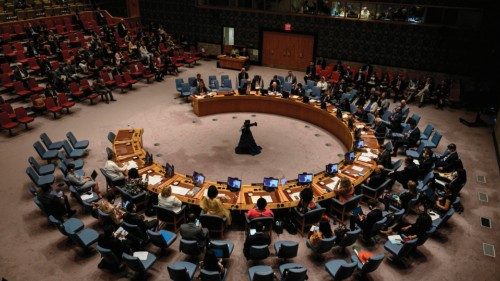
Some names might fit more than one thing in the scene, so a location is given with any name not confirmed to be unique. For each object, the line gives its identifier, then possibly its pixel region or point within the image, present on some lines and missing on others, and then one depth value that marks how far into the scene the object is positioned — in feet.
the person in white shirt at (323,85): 52.70
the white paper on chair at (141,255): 23.94
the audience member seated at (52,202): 27.63
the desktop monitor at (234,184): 29.60
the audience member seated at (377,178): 30.73
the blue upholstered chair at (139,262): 22.35
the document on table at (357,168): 32.94
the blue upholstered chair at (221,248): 23.68
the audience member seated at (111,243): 23.14
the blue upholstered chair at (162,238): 24.48
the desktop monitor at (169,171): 31.23
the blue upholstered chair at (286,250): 23.95
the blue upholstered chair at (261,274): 21.86
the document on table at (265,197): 28.63
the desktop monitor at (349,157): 33.68
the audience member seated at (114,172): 30.96
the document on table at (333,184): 30.19
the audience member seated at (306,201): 26.81
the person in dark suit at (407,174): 32.64
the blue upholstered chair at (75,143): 38.33
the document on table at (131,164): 32.30
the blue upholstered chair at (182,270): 21.42
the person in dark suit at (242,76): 55.47
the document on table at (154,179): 30.65
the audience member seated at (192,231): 24.26
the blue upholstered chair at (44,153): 36.22
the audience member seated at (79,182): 30.68
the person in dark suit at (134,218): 25.02
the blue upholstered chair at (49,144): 37.73
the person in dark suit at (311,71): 61.16
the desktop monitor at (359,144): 36.35
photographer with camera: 40.50
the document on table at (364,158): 34.55
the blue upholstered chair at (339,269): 22.08
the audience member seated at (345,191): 28.12
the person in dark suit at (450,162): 34.60
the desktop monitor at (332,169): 31.89
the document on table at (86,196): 29.86
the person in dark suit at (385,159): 33.96
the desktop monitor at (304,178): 30.53
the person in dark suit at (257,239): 23.91
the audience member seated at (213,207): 26.37
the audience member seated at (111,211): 26.32
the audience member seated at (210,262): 21.71
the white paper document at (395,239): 26.15
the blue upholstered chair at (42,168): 33.64
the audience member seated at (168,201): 27.00
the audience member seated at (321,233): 24.97
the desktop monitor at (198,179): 30.32
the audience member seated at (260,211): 25.71
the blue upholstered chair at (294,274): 21.62
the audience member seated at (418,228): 24.99
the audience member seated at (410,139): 39.96
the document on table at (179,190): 29.32
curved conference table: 28.76
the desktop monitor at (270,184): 29.81
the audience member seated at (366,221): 26.25
